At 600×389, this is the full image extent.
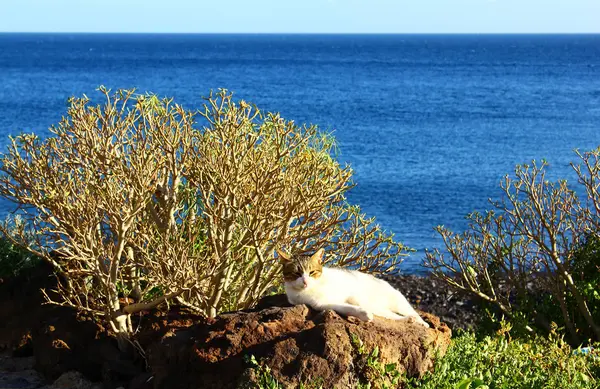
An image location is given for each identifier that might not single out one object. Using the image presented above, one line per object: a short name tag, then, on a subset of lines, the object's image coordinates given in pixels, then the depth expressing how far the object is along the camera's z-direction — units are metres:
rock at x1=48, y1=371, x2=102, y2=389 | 8.06
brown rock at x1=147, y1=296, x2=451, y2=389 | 5.92
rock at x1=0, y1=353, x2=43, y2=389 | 8.29
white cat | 6.68
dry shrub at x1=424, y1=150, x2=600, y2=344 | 10.41
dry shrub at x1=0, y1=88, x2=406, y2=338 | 7.68
